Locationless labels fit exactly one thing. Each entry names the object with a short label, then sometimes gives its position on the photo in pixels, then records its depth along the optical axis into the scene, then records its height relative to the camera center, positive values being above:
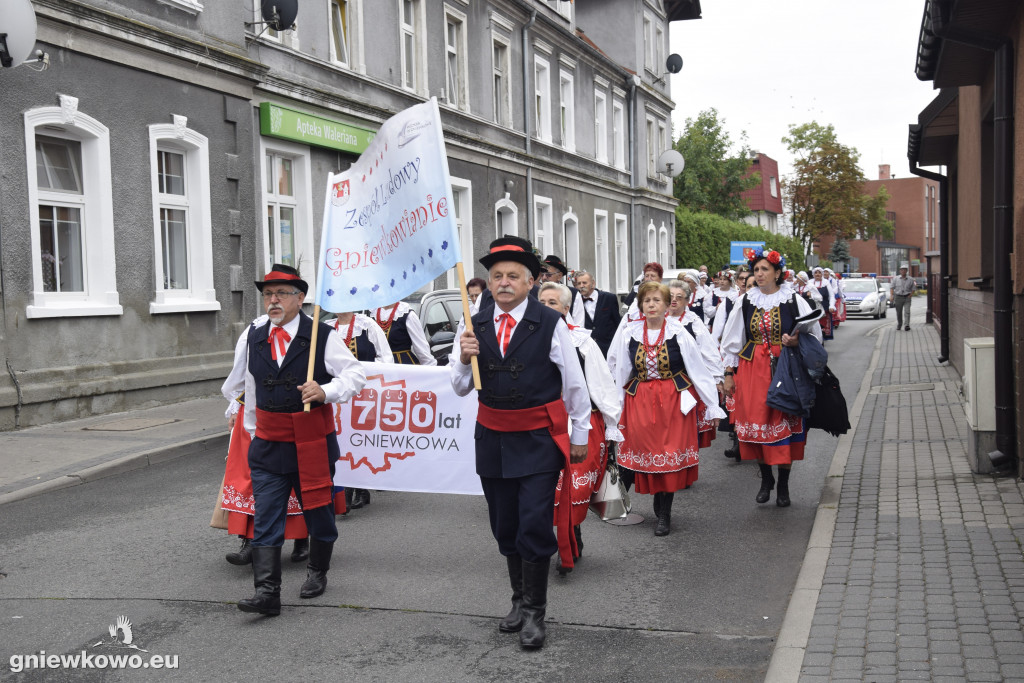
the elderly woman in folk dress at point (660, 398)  7.15 -0.79
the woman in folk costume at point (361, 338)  8.02 -0.35
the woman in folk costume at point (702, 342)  7.77 -0.44
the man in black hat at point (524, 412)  4.86 -0.58
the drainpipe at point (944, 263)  19.59 +0.30
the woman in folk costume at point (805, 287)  19.87 -0.10
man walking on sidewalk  29.59 -0.39
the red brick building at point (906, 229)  98.62 +5.06
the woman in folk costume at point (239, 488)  6.07 -1.13
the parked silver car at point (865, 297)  40.09 -0.68
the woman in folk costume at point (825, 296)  24.39 -0.37
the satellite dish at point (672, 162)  37.41 +4.48
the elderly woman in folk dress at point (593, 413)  5.49 -0.67
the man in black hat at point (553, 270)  10.77 +0.19
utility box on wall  8.42 -1.03
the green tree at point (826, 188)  61.06 +5.53
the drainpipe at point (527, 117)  27.16 +4.53
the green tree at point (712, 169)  62.62 +6.97
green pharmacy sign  16.42 +2.80
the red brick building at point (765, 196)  77.50 +6.58
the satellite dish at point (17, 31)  10.76 +2.83
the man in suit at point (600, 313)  12.63 -0.32
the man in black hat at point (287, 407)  5.29 -0.58
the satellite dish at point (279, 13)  15.90 +4.33
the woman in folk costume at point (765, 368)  7.83 -0.66
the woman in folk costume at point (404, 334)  8.95 -0.36
